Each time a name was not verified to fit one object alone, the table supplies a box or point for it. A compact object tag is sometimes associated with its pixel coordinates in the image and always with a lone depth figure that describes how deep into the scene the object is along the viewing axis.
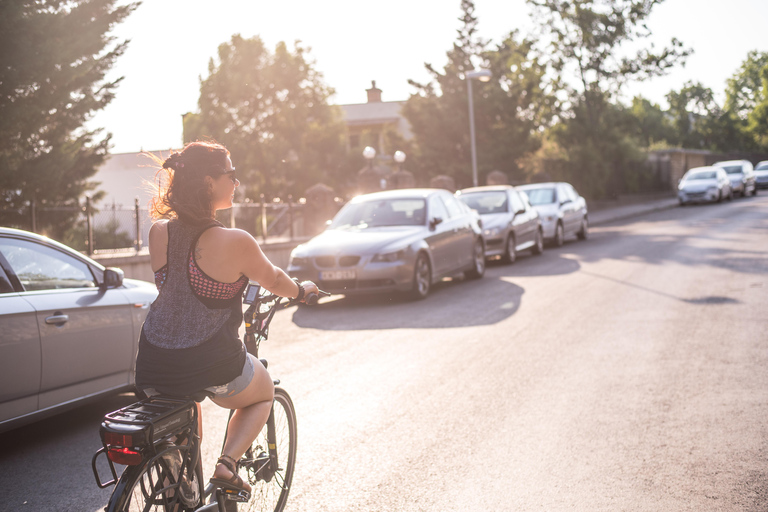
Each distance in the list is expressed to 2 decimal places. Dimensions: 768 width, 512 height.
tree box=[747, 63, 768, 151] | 85.62
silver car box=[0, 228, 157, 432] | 4.96
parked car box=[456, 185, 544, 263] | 17.50
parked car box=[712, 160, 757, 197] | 45.00
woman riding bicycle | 2.91
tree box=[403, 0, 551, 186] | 42.72
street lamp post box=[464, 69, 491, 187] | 27.88
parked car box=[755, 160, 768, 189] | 54.58
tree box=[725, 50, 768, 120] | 95.50
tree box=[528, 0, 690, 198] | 40.62
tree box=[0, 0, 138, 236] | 12.76
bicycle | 2.63
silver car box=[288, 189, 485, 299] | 11.52
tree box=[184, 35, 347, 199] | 50.56
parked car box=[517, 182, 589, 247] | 21.92
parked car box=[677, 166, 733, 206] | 39.69
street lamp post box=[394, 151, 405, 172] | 36.35
